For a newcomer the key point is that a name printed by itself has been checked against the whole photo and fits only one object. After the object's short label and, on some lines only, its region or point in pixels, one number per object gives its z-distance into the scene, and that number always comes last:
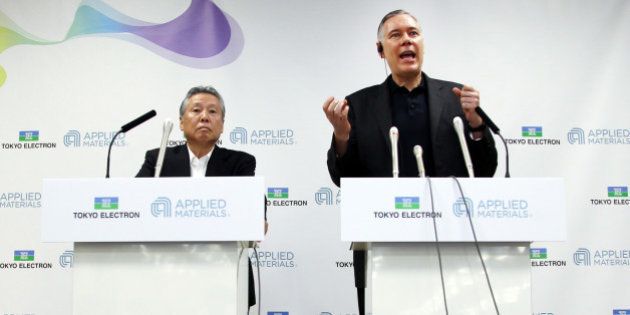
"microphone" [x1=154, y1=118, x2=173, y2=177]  2.16
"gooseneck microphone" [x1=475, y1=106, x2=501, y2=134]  2.17
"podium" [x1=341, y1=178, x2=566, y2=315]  1.93
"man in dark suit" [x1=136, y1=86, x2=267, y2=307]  3.03
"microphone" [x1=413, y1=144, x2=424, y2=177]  2.08
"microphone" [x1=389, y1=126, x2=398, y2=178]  2.08
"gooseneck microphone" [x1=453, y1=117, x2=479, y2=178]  2.07
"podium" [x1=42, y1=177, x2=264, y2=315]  1.97
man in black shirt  2.59
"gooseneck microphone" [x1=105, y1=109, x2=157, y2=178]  2.26
